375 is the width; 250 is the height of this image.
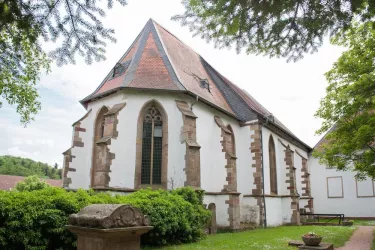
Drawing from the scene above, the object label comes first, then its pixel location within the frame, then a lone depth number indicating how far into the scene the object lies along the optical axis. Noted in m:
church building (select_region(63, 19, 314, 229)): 14.24
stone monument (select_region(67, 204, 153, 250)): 4.22
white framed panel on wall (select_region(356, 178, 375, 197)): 26.69
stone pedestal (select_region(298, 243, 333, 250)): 9.59
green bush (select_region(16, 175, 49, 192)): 26.20
